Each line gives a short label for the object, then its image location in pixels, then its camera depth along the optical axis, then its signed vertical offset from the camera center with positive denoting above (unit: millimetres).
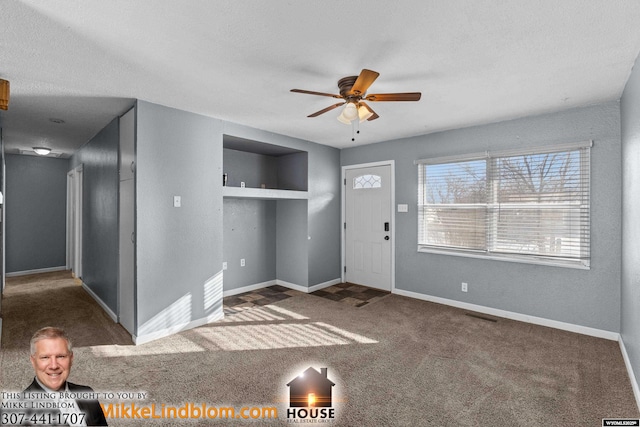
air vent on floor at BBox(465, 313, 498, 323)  3762 -1275
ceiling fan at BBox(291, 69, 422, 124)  2390 +917
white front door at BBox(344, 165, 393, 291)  5094 -239
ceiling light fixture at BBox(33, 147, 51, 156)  5334 +1050
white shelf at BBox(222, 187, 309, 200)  3998 +263
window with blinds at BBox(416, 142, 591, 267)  3412 +89
